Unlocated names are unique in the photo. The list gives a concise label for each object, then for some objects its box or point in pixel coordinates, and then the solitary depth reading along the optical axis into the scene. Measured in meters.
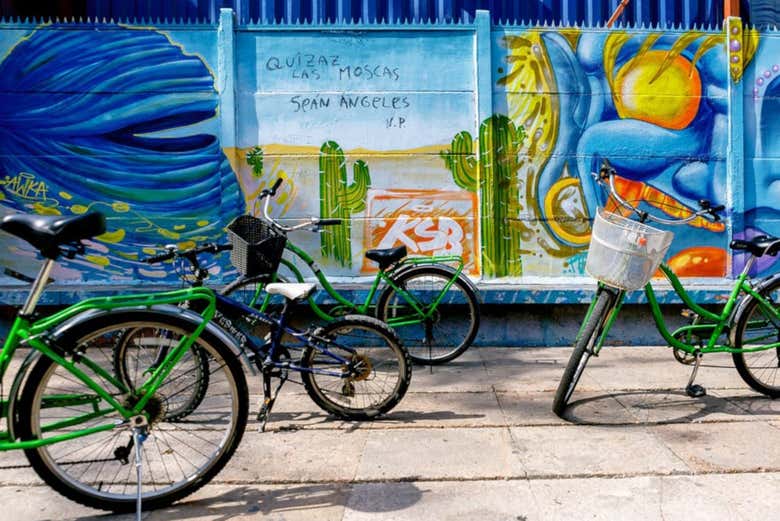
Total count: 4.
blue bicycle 3.96
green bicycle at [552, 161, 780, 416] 4.00
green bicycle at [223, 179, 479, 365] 5.49
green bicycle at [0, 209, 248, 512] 2.85
